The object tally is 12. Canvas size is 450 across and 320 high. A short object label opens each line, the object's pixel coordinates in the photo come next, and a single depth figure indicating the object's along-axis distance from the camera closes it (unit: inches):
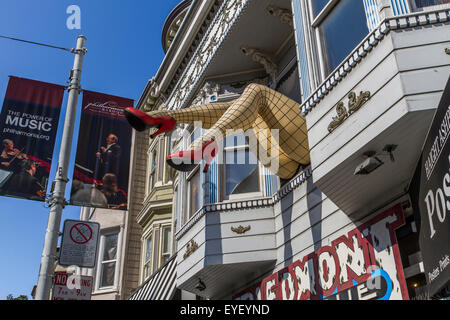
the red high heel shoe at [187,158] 272.2
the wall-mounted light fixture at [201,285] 382.3
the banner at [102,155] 362.0
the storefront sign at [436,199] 169.3
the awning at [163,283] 484.7
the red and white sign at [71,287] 317.7
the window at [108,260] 786.2
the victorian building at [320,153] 213.9
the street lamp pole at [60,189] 299.5
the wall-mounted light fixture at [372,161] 221.1
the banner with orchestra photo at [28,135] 340.5
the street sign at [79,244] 326.0
